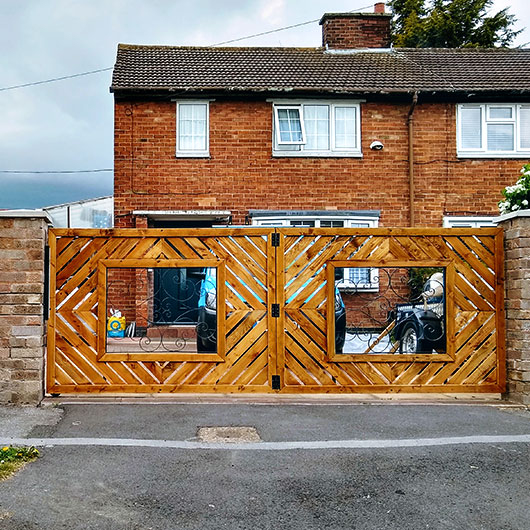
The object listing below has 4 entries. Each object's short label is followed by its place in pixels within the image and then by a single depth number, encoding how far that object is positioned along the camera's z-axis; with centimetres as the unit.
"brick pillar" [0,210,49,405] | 671
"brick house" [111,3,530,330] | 1574
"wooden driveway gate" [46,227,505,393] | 697
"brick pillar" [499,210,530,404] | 706
